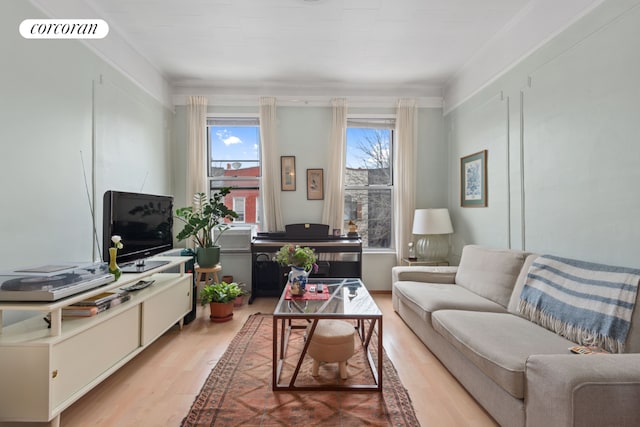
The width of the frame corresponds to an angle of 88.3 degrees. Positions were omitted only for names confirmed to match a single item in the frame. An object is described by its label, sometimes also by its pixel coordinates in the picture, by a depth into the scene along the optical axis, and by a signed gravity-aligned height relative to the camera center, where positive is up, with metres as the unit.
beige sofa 1.30 -0.72
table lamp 4.13 -0.20
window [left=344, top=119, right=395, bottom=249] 4.89 +0.48
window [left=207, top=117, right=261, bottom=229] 4.79 +0.77
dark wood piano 4.28 -0.52
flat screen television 2.48 -0.08
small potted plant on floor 3.56 -0.92
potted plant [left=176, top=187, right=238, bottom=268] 3.91 -0.10
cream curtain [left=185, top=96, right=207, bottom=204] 4.57 +0.98
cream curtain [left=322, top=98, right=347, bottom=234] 4.64 +0.60
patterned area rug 1.84 -1.14
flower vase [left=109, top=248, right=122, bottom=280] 2.25 -0.33
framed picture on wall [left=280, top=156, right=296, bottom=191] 4.71 +0.60
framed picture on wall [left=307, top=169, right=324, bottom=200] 4.72 +0.46
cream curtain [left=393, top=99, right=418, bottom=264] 4.68 +0.65
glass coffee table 2.15 -0.65
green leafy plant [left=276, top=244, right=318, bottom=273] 2.78 -0.34
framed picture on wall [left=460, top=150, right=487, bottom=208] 3.69 +0.43
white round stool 2.24 -0.89
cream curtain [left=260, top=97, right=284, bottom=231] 4.61 +0.80
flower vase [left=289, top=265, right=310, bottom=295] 2.66 -0.52
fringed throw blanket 1.74 -0.50
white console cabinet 1.64 -0.77
